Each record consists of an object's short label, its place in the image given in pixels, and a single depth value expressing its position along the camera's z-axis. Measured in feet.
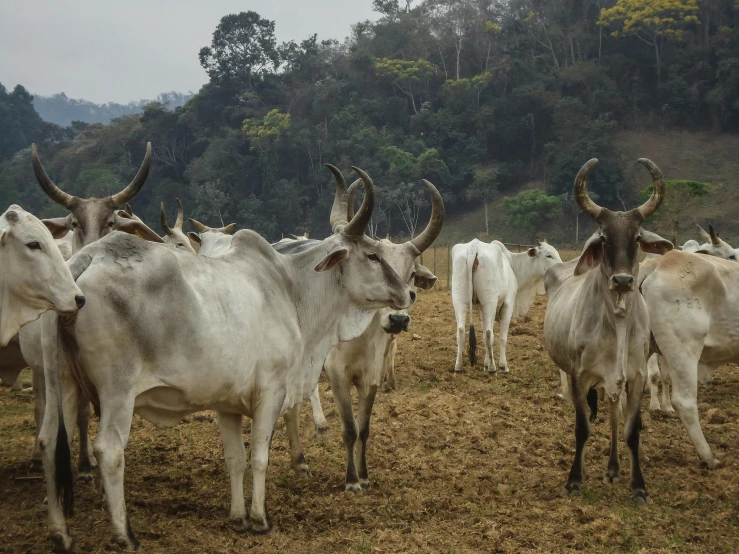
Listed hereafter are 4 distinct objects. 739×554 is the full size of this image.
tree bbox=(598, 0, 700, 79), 169.48
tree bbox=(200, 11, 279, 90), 193.57
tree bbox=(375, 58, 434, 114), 179.83
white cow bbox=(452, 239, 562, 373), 36.83
